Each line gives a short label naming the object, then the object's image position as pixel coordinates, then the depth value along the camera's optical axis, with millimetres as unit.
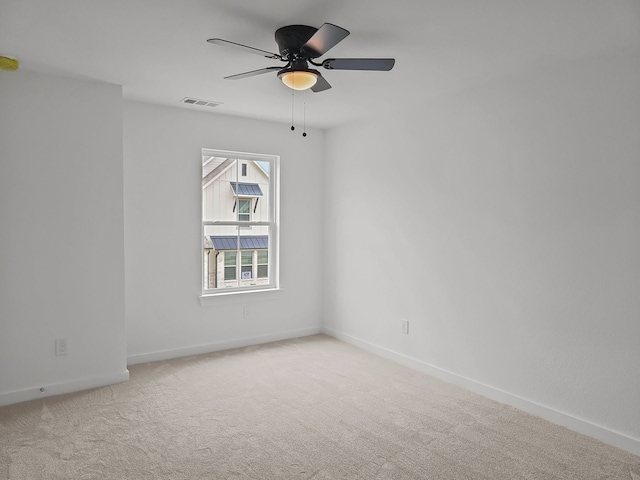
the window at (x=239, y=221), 4793
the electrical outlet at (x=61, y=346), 3557
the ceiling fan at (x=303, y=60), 2453
